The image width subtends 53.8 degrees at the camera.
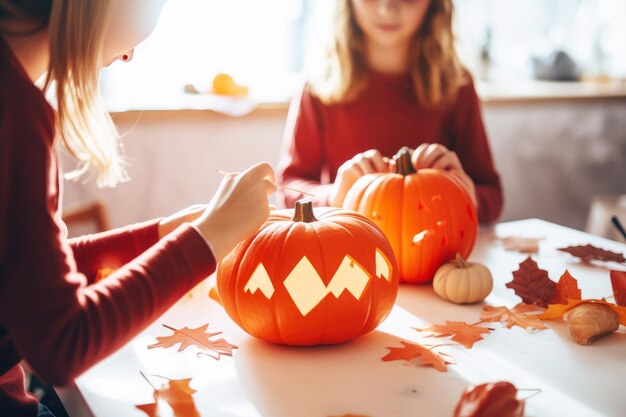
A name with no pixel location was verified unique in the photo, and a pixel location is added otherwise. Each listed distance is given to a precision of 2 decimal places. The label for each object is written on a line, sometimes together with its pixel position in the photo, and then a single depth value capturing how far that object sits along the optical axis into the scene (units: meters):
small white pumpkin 0.92
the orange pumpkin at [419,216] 1.01
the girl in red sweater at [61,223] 0.58
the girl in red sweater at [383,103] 1.63
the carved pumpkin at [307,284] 0.78
